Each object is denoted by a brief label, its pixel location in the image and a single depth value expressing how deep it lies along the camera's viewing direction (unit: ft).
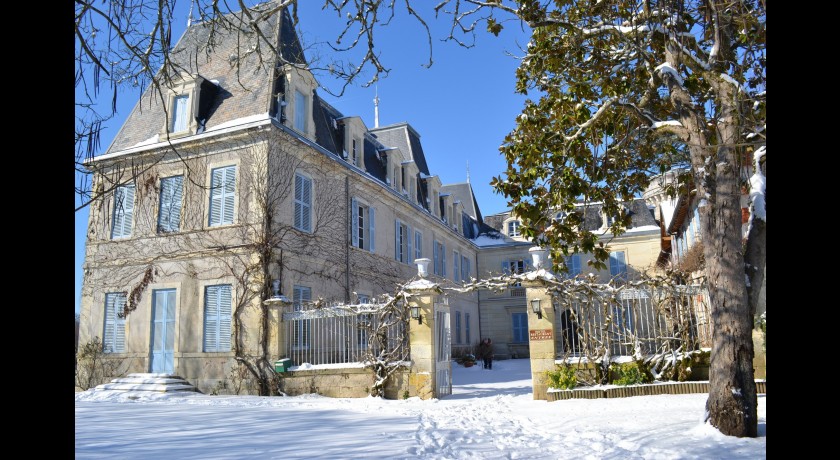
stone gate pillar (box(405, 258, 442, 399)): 35.86
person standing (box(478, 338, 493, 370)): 71.26
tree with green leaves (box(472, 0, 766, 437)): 18.74
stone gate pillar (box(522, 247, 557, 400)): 33.86
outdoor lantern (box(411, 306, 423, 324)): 36.40
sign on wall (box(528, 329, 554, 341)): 34.14
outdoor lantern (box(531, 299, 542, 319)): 34.63
